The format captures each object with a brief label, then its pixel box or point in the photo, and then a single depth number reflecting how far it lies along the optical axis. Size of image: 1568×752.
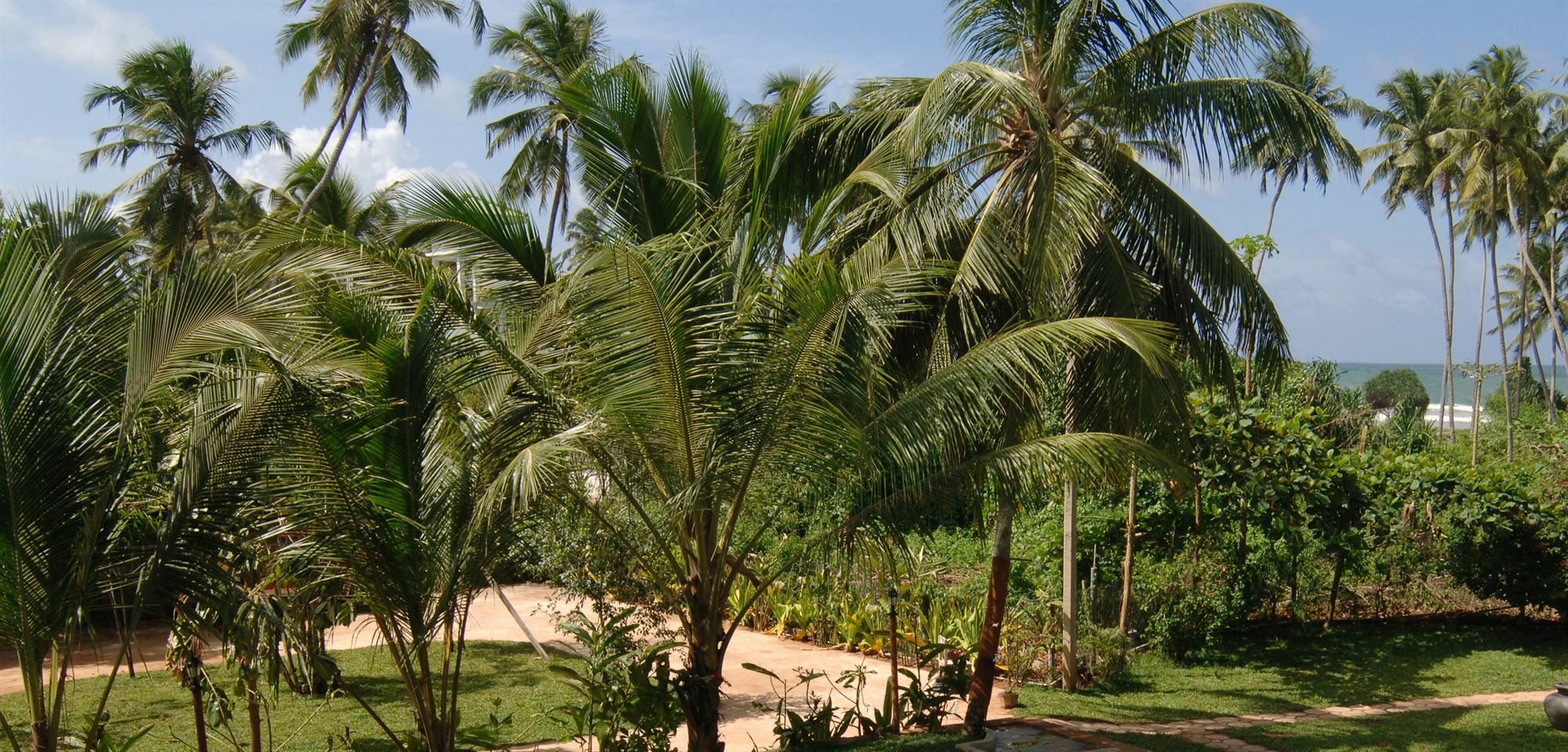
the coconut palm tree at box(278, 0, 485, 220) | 20.84
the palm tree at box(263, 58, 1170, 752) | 5.77
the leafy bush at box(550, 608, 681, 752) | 6.68
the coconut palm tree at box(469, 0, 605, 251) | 22.80
